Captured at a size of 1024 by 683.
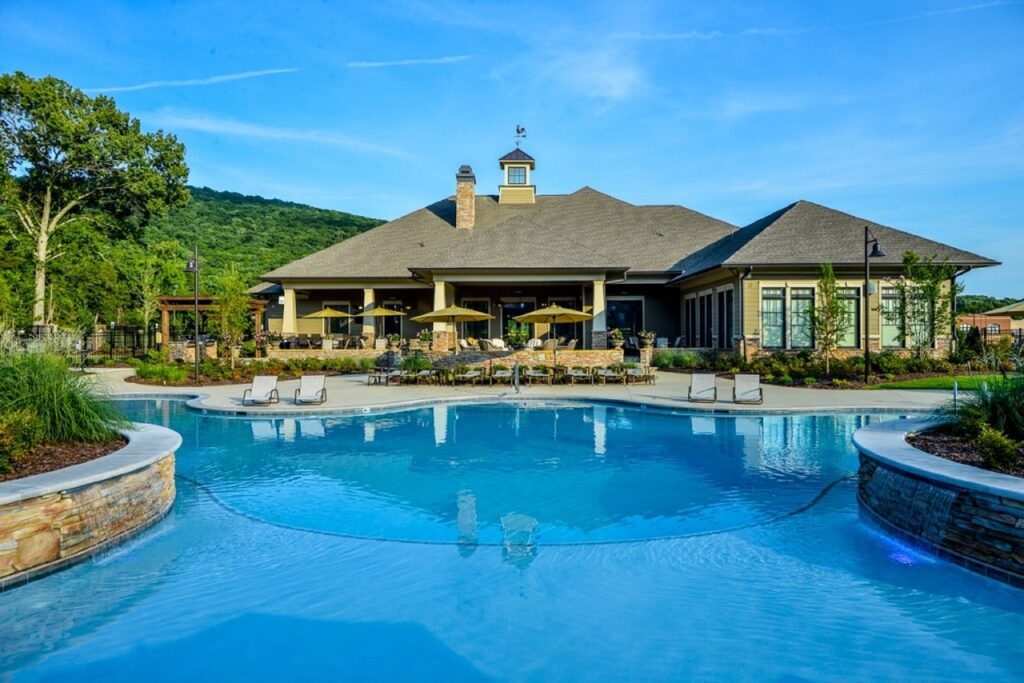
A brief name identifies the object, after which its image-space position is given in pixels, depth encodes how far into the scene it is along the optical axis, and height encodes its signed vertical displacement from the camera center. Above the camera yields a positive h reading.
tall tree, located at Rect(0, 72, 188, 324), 27.55 +8.62
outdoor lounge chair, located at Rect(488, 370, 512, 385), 17.47 -1.05
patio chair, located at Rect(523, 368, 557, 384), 17.80 -1.06
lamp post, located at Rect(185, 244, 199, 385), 18.89 +2.33
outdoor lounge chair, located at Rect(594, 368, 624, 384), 17.62 -1.08
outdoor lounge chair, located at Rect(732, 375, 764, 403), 13.49 -1.13
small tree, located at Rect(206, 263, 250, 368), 21.62 +1.01
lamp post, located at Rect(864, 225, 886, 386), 15.27 +1.27
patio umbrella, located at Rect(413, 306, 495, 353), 18.78 +0.75
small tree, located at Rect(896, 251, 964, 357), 18.72 +1.21
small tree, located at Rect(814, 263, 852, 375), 18.41 +0.67
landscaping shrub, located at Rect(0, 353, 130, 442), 6.47 -0.61
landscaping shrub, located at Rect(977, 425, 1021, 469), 5.41 -1.02
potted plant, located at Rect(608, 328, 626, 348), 19.89 +0.02
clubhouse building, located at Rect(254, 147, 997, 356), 20.47 +2.46
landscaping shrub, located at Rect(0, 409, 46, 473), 5.42 -0.88
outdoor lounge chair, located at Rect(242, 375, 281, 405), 13.48 -1.12
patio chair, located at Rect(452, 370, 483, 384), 17.59 -1.08
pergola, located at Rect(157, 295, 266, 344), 25.36 +1.52
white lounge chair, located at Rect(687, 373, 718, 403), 13.85 -1.14
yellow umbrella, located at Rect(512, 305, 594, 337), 18.33 +0.70
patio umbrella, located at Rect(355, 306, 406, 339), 23.26 +1.07
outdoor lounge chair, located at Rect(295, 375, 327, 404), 13.57 -1.12
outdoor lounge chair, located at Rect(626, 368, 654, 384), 17.67 -1.12
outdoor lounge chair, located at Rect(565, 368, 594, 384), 17.59 -1.07
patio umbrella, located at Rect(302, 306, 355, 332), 24.23 +1.05
